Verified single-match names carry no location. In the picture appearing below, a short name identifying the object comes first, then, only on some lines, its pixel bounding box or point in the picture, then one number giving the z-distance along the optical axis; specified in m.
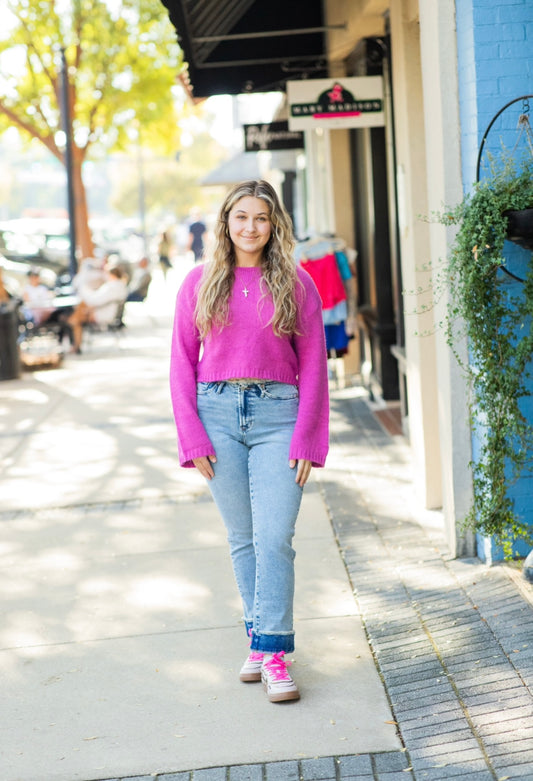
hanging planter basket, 4.48
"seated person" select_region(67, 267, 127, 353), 16.09
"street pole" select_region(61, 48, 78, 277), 16.90
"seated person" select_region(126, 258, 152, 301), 18.72
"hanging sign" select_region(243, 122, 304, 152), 12.48
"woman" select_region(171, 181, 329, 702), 3.96
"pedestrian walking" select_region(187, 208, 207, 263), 29.12
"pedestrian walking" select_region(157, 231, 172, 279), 27.96
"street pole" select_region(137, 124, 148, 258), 51.02
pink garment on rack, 9.85
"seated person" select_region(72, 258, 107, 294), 16.62
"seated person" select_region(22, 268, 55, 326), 15.27
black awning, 9.91
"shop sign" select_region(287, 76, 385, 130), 8.95
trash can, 13.27
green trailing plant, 4.59
